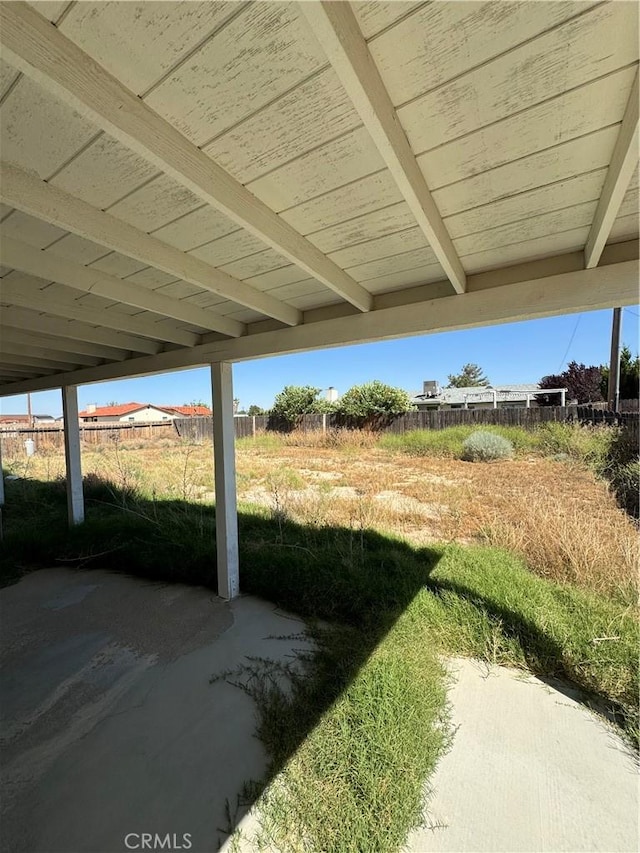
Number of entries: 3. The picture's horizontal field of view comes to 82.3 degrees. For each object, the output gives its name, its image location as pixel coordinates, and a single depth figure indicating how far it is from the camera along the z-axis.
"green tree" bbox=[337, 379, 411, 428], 10.98
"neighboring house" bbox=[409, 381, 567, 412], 16.66
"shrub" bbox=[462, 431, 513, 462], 7.16
